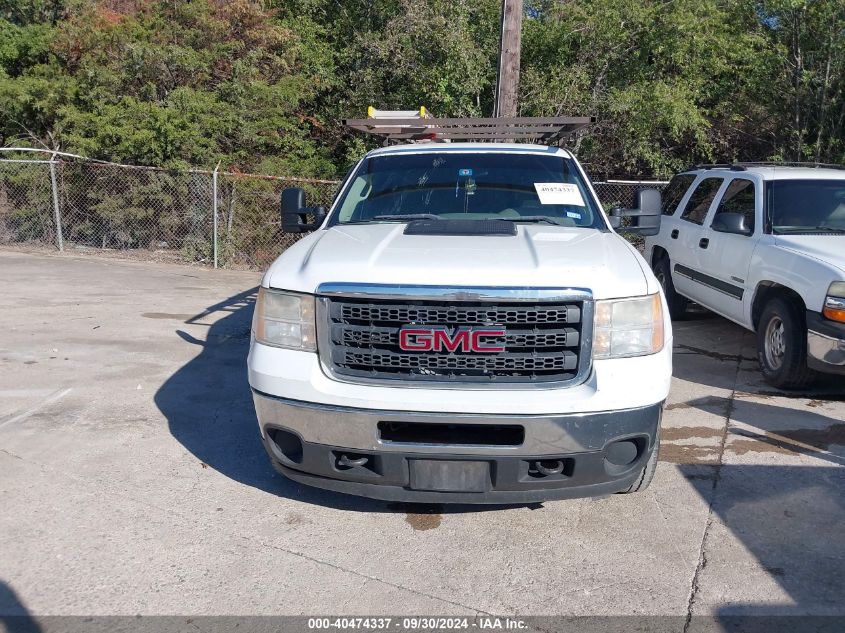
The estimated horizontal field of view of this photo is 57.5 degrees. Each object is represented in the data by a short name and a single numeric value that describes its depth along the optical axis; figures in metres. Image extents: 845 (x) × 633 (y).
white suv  5.76
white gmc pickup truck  3.42
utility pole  10.83
